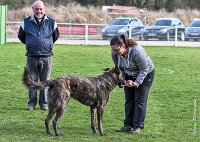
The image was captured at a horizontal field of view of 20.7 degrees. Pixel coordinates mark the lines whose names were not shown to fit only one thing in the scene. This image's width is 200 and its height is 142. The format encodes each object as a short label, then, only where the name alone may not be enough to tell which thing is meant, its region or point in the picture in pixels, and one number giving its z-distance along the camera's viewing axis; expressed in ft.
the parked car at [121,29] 113.29
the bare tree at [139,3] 222.15
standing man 36.63
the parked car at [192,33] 112.16
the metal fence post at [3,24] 102.53
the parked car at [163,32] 113.23
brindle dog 29.78
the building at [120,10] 178.81
